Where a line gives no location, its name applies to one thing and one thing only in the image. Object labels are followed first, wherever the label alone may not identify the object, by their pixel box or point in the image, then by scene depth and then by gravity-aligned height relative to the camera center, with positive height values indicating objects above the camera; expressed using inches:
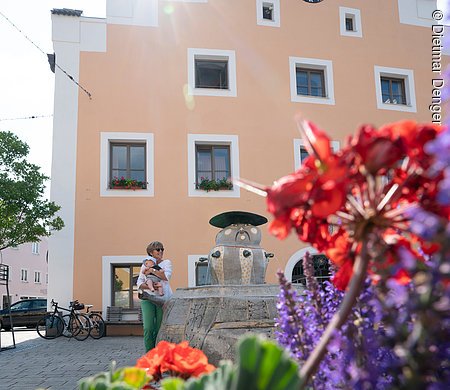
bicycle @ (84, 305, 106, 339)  472.1 -41.7
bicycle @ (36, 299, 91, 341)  465.1 -40.5
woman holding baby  221.0 -5.6
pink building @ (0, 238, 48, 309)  1572.2 +38.9
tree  440.8 +76.9
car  808.3 -49.2
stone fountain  160.2 -13.2
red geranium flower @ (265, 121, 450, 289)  26.9 +5.0
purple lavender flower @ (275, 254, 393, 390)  29.9 -4.3
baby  220.8 +0.9
